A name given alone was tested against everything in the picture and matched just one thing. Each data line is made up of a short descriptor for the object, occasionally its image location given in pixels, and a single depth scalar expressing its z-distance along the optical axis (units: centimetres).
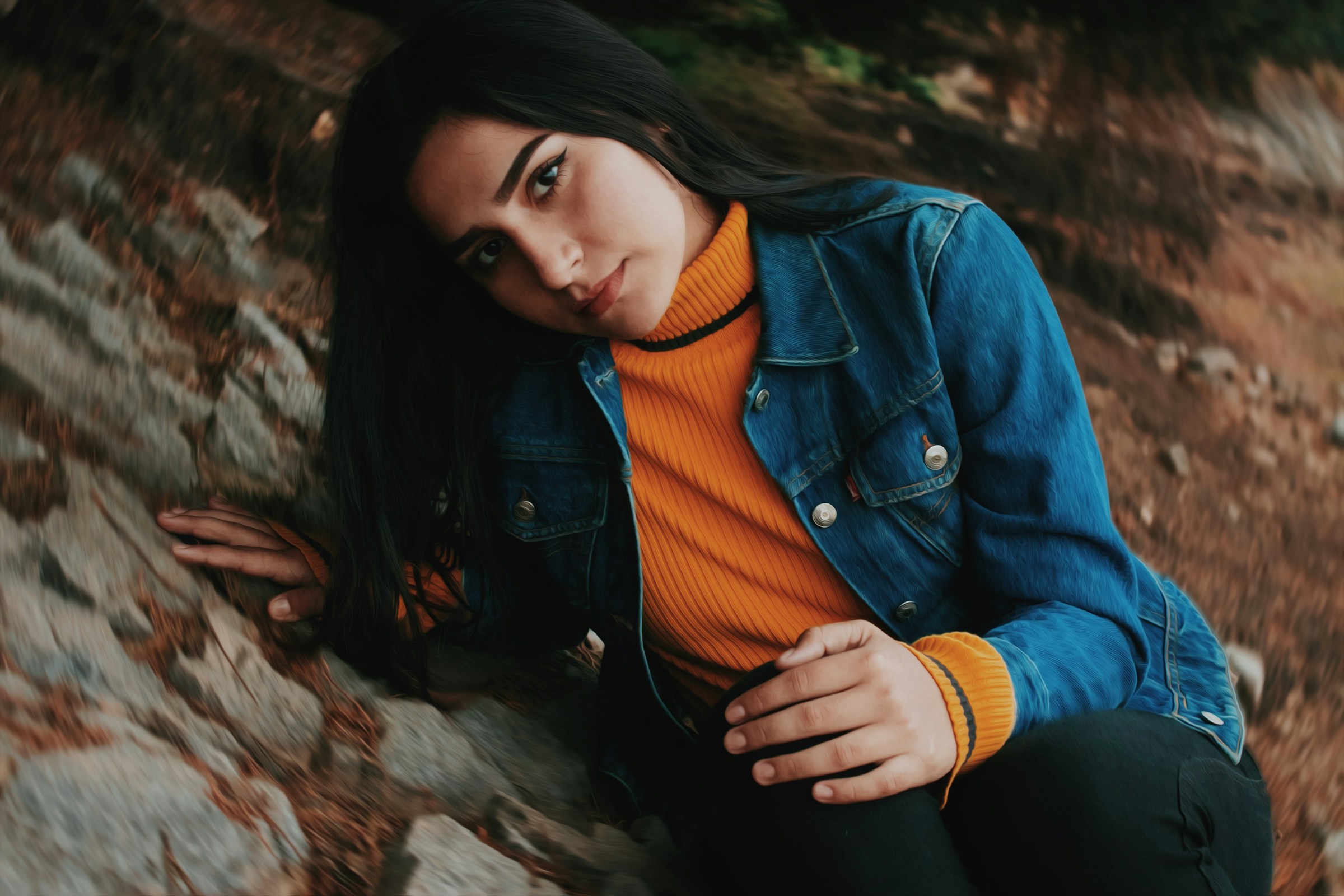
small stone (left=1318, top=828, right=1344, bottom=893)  186
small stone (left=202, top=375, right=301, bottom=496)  184
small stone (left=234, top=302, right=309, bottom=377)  211
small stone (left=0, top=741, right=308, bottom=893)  106
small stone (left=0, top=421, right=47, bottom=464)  148
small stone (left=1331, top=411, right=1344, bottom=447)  286
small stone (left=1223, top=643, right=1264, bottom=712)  224
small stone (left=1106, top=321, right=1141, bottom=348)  309
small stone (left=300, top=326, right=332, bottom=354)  221
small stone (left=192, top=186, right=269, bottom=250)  220
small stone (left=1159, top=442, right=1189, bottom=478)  278
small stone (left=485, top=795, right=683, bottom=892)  146
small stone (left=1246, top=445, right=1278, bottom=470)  282
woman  117
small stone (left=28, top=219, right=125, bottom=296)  181
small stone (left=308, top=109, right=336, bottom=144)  249
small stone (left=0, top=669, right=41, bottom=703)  118
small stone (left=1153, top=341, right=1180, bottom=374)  305
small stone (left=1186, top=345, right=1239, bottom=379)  303
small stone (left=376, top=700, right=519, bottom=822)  150
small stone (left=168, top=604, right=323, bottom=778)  140
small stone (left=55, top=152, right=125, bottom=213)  193
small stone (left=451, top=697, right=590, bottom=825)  163
